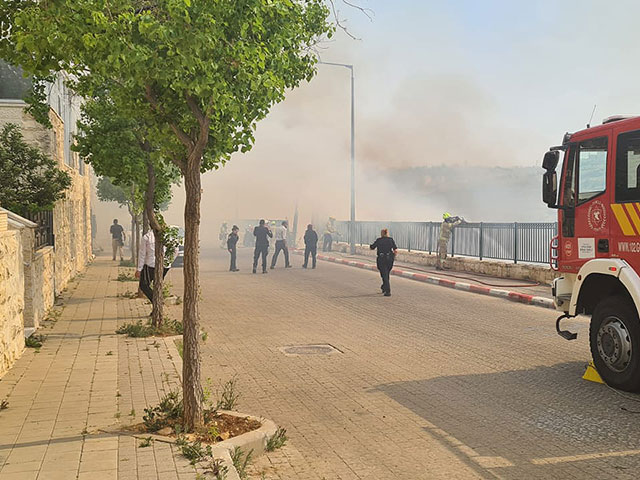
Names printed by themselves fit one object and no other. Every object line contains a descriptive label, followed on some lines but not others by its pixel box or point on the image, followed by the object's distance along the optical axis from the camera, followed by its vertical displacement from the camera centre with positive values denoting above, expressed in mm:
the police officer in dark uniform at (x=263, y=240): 23564 -295
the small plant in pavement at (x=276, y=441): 5406 -1685
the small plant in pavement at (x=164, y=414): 5516 -1549
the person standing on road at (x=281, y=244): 25484 -472
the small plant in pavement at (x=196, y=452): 4750 -1561
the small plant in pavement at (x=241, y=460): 4718 -1665
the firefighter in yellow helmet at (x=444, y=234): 22208 -107
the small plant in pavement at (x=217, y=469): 4426 -1588
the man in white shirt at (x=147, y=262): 12297 -551
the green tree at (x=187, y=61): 4898 +1316
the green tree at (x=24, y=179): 11633 +924
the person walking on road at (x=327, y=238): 37438 -361
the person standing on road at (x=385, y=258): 16219 -641
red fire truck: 7098 -62
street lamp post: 31886 +3404
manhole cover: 9391 -1674
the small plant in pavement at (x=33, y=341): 9352 -1534
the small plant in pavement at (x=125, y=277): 19625 -1359
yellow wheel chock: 7611 -1627
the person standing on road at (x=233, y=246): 24453 -533
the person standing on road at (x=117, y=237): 29594 -228
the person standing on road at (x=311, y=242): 25281 -392
